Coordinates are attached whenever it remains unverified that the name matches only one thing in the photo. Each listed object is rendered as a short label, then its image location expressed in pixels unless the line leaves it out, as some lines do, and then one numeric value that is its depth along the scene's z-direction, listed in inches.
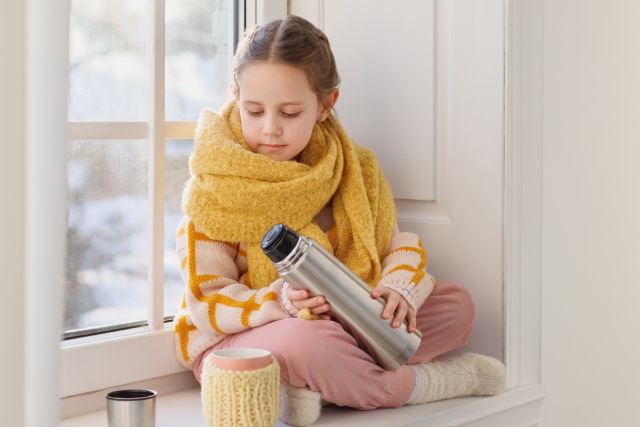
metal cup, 67.3
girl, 69.5
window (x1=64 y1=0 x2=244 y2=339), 72.6
